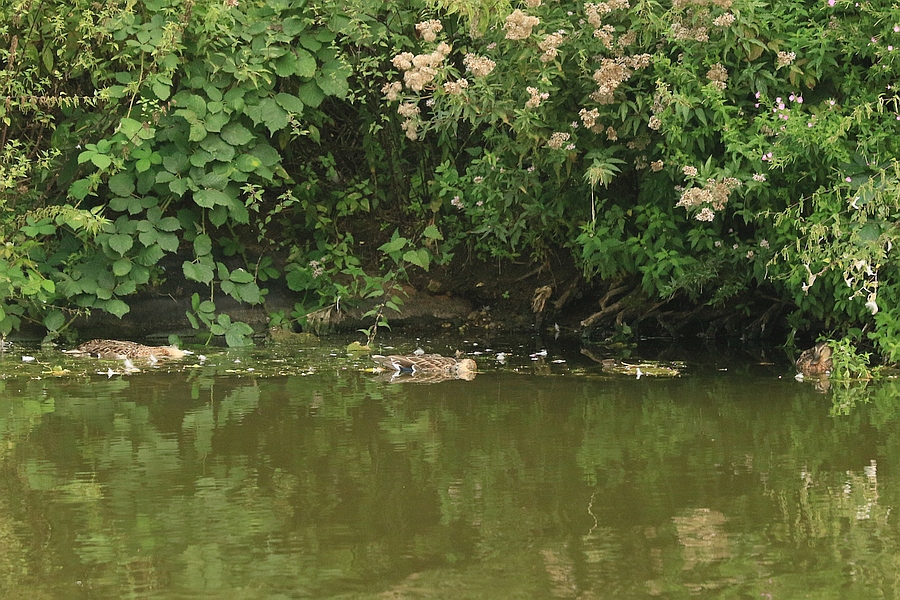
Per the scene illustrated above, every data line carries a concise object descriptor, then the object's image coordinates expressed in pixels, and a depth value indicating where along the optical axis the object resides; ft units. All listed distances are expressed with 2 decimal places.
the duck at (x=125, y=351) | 52.31
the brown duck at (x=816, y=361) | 48.57
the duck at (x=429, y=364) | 48.75
